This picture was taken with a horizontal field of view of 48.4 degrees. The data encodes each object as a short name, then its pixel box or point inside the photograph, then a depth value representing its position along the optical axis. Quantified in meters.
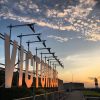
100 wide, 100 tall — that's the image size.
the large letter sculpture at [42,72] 20.14
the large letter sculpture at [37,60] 15.70
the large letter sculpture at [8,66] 9.20
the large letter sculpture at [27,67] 13.14
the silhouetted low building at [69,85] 75.57
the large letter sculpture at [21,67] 11.26
